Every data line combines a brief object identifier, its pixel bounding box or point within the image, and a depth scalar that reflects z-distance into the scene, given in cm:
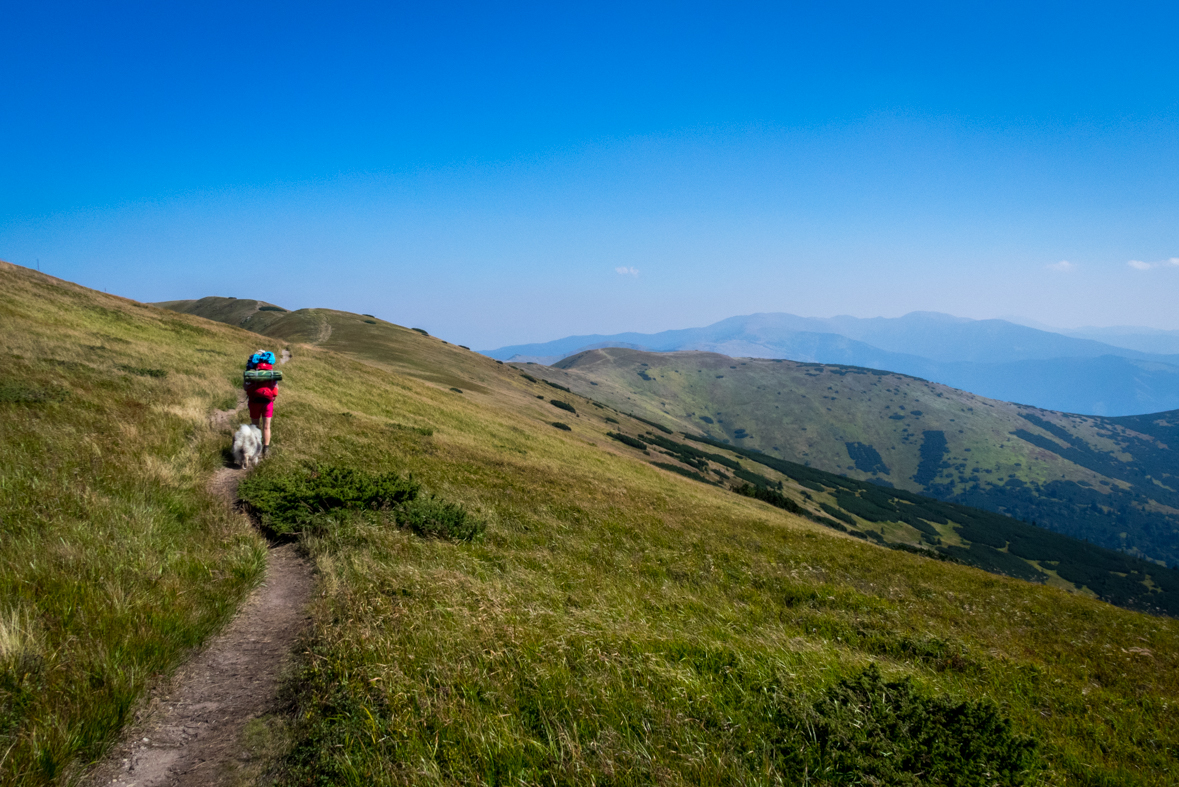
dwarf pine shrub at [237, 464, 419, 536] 935
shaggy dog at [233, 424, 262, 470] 1270
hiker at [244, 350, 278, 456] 1378
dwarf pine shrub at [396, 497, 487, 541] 996
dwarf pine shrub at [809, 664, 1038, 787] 398
